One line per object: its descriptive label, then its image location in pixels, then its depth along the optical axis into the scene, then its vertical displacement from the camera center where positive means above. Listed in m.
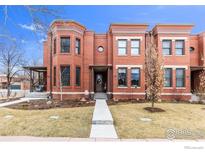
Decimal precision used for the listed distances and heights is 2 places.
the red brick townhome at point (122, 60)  9.00 +1.40
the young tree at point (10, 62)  10.11 +1.59
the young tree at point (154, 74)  6.14 +0.25
